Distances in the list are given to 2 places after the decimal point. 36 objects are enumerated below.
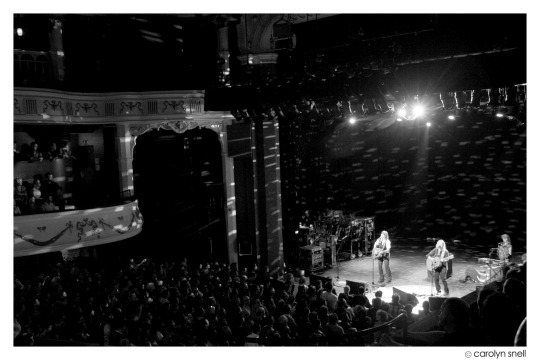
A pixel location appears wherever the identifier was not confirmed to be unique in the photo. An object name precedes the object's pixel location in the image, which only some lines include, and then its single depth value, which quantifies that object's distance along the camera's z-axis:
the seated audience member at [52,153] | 13.48
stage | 12.55
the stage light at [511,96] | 9.78
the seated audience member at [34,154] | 13.05
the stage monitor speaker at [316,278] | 12.85
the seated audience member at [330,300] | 9.77
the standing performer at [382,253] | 13.09
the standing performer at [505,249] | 13.37
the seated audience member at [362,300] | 9.24
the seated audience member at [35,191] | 12.63
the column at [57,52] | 13.50
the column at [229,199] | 14.73
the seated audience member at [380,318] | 7.99
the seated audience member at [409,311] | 8.03
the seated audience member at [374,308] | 8.61
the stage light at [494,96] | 10.15
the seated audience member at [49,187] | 13.37
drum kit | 12.76
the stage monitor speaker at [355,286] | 10.71
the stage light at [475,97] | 10.41
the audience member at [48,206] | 11.83
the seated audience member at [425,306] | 7.87
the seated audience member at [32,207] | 11.57
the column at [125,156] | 13.90
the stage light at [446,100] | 10.78
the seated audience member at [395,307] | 8.71
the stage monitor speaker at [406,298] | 9.76
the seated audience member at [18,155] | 13.44
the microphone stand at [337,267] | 13.48
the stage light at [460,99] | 10.65
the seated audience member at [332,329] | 7.36
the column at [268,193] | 14.63
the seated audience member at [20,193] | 11.92
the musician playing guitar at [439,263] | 12.03
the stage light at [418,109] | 11.98
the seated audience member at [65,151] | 13.71
